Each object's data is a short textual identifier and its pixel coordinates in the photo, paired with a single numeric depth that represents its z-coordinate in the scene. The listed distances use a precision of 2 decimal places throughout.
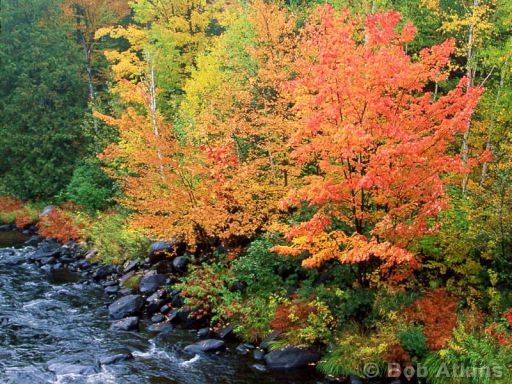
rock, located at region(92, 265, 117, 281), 21.61
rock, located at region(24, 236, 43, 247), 28.16
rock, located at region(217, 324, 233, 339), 14.97
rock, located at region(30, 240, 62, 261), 24.62
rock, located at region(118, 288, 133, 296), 18.99
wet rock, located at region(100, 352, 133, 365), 13.32
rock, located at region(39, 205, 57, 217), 31.67
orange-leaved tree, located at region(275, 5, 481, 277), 11.38
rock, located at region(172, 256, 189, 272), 19.20
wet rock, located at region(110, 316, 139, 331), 15.80
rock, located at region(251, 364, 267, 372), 13.02
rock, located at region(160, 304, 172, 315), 17.16
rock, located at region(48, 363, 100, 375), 12.67
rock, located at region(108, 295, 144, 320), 16.98
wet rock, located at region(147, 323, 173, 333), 15.81
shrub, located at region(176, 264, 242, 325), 15.72
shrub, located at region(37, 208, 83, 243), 28.23
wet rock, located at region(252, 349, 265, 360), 13.67
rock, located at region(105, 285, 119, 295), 19.42
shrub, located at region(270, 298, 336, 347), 13.42
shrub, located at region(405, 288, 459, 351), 12.07
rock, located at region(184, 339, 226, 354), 14.21
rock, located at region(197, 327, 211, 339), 15.27
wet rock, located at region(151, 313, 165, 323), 16.59
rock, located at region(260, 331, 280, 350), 14.06
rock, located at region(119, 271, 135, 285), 20.22
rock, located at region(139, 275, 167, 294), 18.55
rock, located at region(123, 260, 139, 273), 21.23
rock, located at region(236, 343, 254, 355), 14.12
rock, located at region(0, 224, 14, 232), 32.06
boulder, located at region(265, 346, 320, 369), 13.05
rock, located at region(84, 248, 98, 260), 24.27
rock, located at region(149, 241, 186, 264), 19.88
